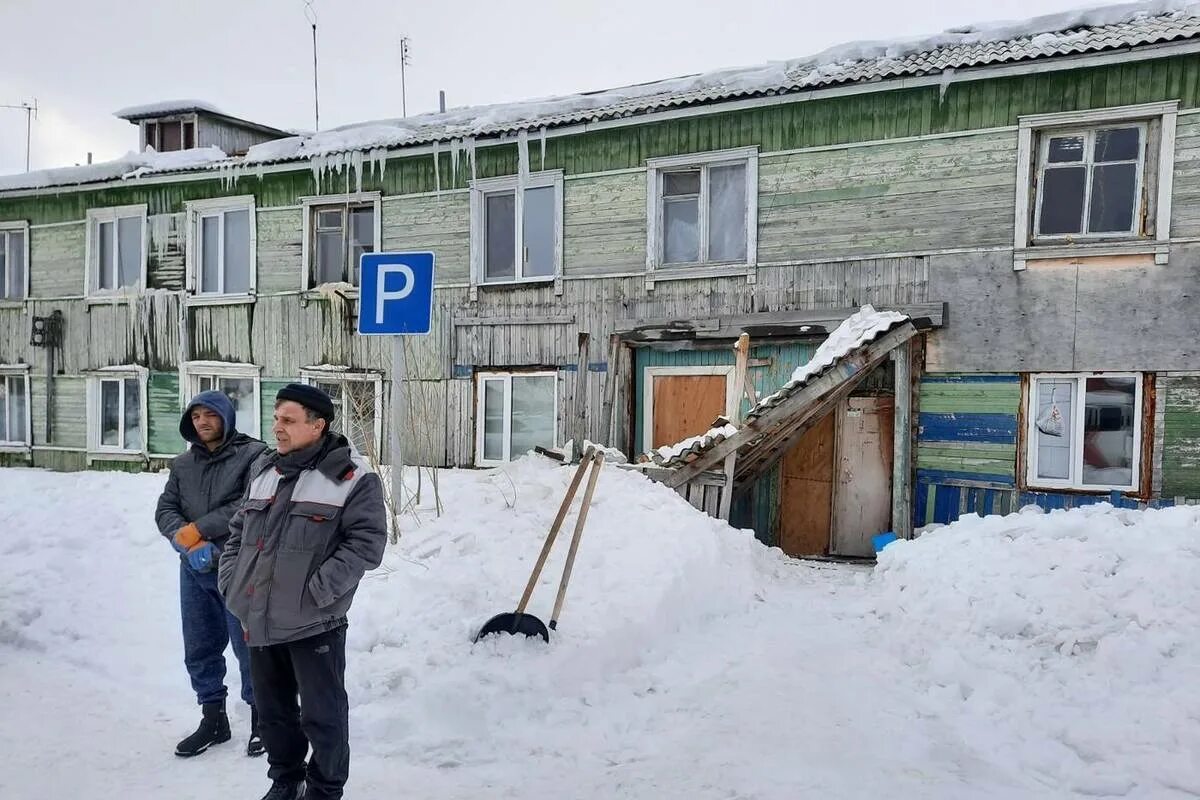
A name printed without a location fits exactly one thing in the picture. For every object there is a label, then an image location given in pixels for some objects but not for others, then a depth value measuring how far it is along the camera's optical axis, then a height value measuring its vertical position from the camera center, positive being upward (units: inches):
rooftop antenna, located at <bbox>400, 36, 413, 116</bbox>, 796.0 +329.6
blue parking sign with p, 241.1 +21.7
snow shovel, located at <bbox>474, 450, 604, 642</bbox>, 198.8 -64.4
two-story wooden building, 333.1 +54.7
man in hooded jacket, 156.0 -36.4
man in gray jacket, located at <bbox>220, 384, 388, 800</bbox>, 124.2 -38.0
